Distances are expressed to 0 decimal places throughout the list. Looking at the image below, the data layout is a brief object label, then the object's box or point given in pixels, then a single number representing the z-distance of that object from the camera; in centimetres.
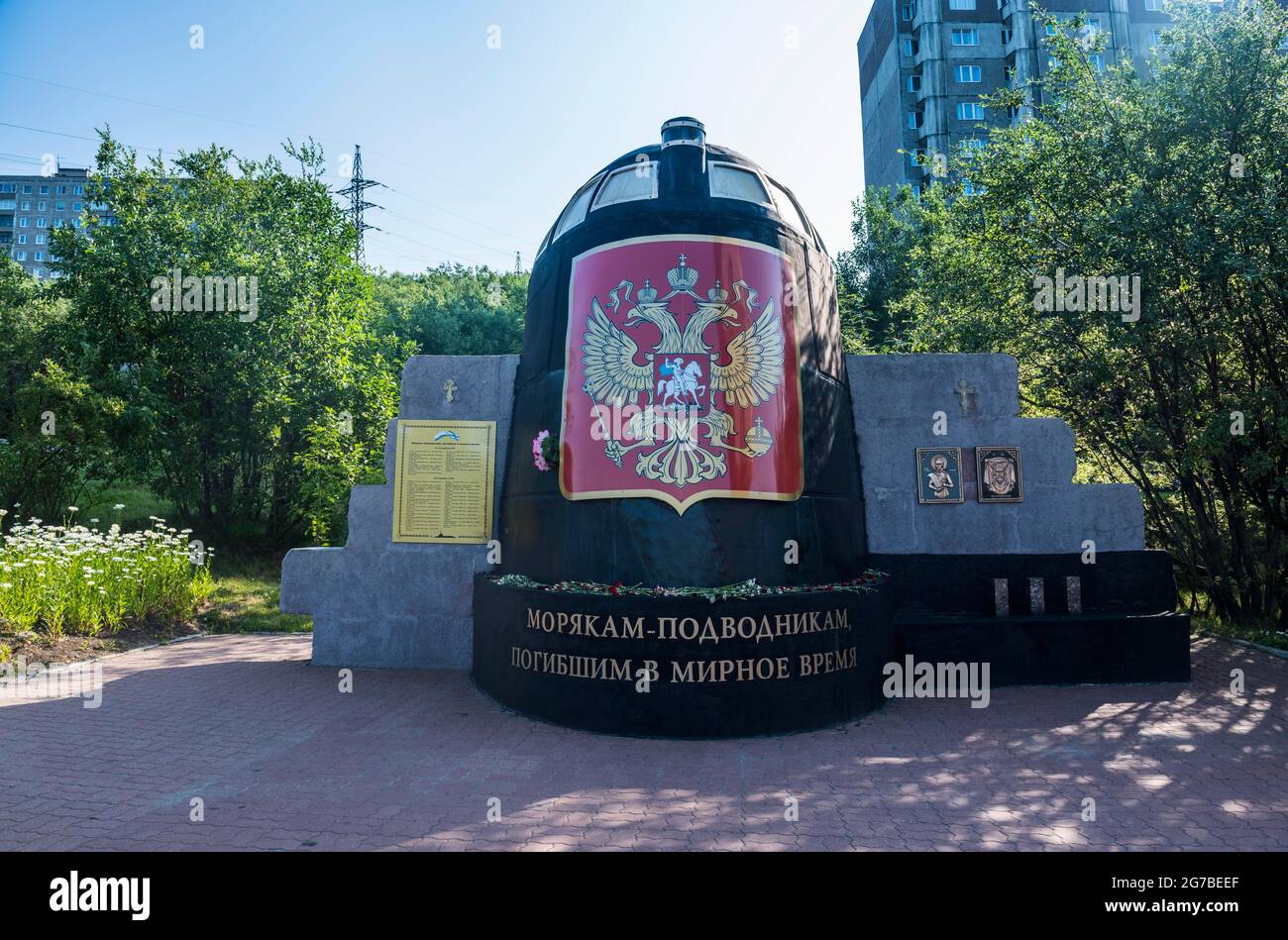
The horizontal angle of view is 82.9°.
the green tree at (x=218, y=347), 1891
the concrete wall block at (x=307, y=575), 1036
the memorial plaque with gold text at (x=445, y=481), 1016
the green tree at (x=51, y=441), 1583
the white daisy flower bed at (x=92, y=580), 1100
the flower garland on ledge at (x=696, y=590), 728
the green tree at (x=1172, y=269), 1053
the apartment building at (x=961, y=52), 4338
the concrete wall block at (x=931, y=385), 1012
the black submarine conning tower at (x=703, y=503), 779
